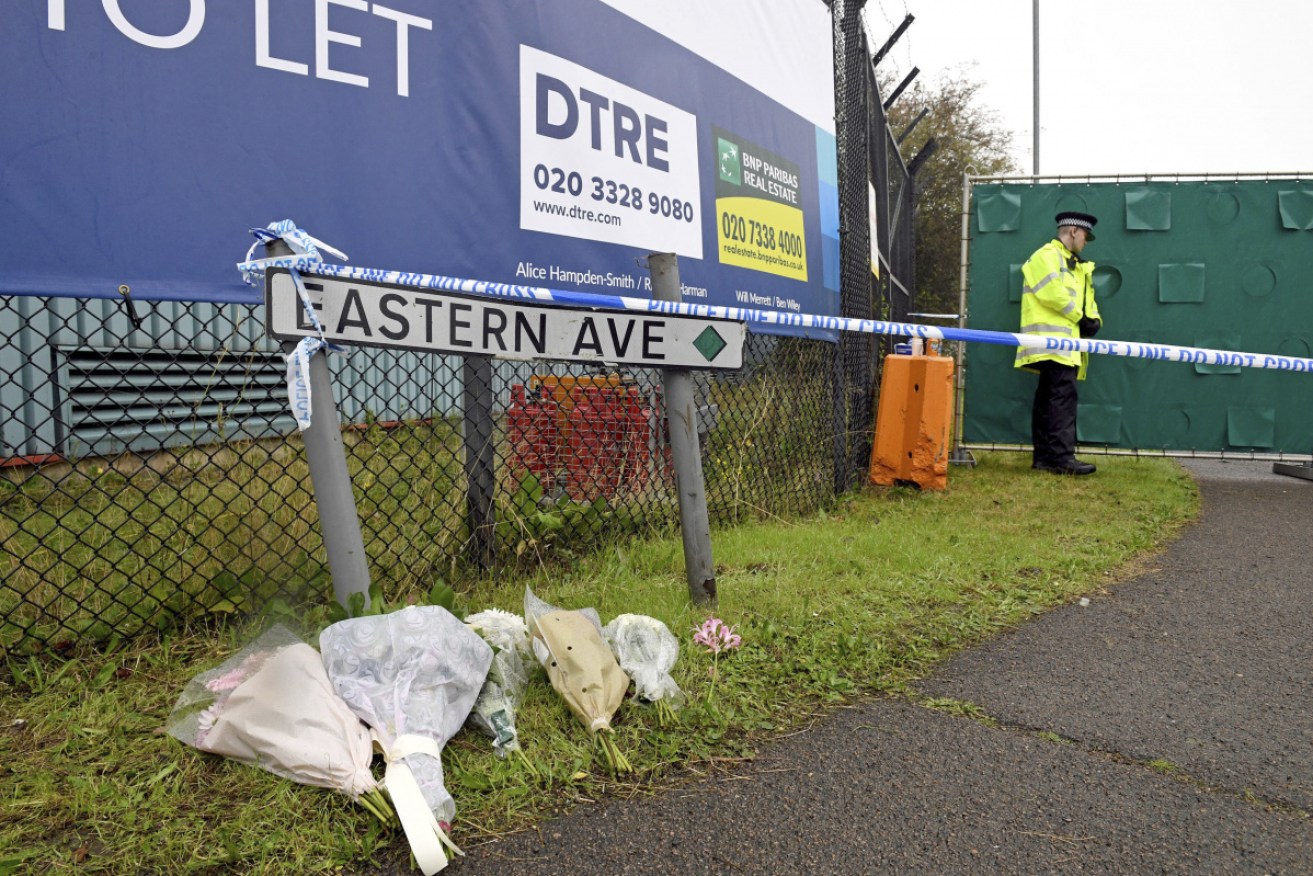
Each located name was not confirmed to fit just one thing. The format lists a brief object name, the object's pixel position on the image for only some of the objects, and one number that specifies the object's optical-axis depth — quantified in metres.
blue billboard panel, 2.34
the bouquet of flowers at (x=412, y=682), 1.94
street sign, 2.41
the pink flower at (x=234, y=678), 2.21
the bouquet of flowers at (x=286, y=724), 1.95
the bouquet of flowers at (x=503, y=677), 2.22
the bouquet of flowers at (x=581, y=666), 2.28
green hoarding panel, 6.97
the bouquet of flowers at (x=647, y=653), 2.44
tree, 23.34
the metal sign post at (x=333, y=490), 2.47
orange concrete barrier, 5.88
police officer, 6.71
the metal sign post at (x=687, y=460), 3.17
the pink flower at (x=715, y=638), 2.76
